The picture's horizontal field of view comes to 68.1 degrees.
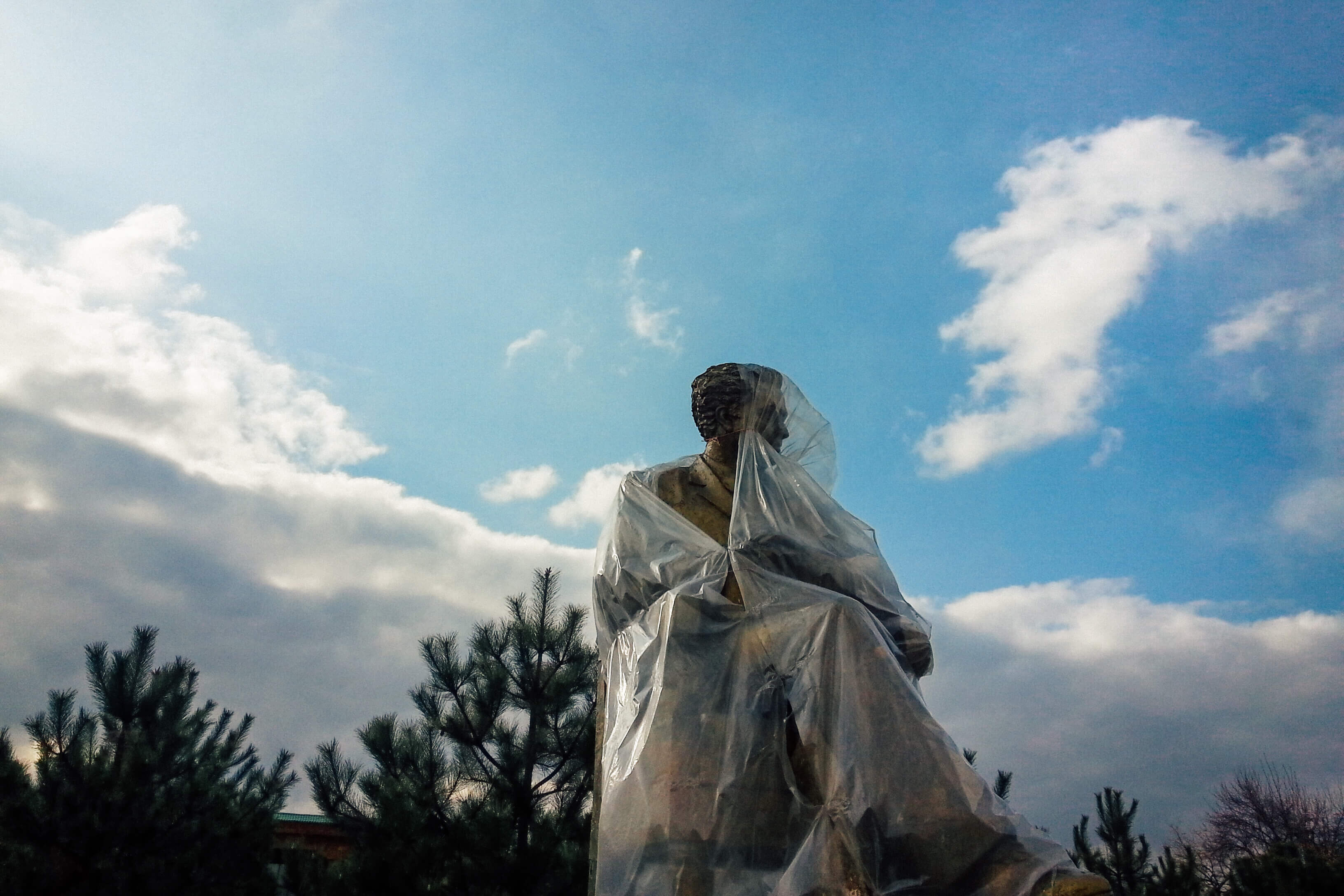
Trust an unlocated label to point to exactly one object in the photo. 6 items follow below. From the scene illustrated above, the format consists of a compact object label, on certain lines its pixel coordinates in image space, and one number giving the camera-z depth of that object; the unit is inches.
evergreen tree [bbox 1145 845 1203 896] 402.6
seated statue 90.6
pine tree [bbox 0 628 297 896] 258.4
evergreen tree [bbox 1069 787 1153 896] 433.7
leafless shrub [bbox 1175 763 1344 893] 700.0
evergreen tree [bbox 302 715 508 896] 305.4
